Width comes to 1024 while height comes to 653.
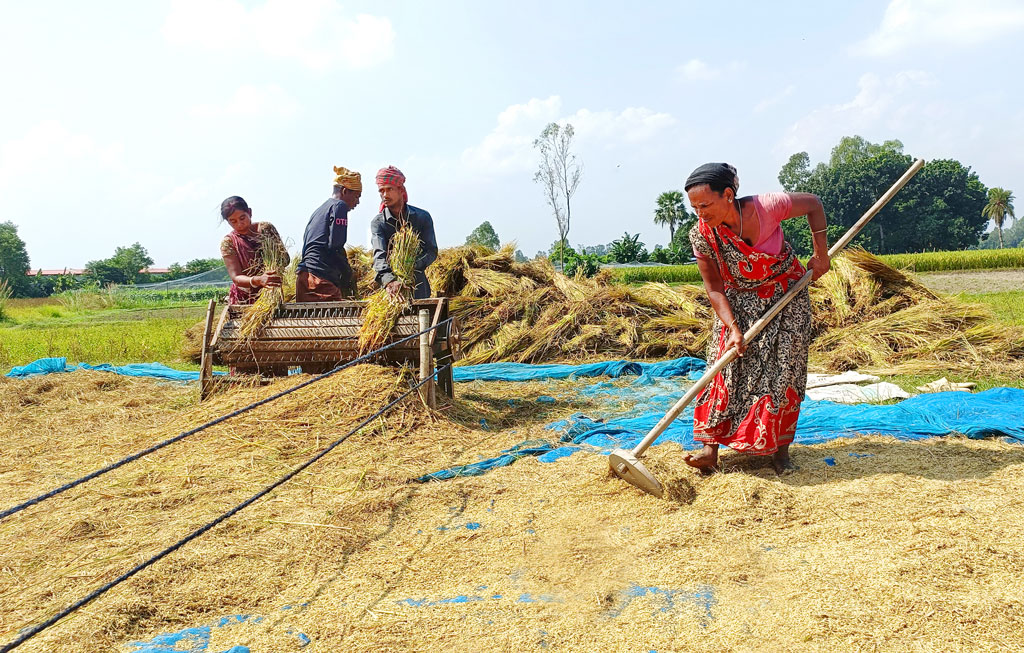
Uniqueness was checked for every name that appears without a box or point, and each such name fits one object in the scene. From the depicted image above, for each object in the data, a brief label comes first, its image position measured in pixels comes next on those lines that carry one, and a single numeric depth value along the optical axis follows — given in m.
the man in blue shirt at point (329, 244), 5.65
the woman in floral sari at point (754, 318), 3.27
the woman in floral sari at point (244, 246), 5.66
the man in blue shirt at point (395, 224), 5.33
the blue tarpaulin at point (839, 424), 4.00
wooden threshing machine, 4.98
